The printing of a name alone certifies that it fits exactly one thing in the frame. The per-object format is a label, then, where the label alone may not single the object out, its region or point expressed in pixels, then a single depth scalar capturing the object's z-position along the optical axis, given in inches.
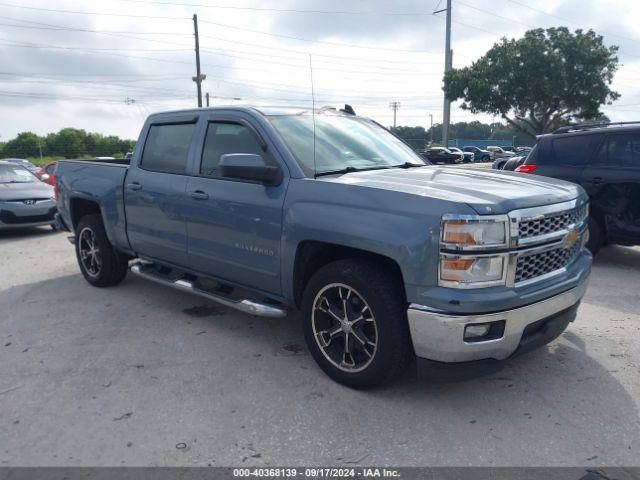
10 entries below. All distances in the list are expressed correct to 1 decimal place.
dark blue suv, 248.8
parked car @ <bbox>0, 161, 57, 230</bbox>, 359.3
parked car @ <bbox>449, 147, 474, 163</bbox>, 1648.3
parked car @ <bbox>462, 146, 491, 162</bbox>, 1937.7
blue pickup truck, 112.6
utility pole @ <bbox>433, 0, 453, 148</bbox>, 1252.5
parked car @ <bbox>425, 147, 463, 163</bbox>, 1252.1
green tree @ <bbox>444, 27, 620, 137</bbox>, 1261.1
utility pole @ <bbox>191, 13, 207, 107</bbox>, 1269.3
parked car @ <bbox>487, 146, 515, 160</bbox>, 1690.2
